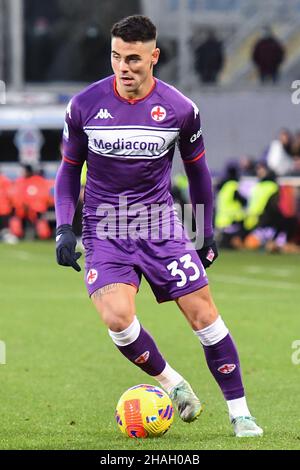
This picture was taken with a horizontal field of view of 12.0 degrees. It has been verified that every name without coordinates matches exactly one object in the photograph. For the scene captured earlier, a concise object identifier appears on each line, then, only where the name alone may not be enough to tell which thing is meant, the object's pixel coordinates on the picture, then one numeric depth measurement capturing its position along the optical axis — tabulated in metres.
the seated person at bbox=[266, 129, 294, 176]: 27.75
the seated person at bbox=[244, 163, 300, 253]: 25.78
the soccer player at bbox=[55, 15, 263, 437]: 8.20
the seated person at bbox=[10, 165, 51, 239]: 30.42
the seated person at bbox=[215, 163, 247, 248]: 26.77
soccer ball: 8.31
